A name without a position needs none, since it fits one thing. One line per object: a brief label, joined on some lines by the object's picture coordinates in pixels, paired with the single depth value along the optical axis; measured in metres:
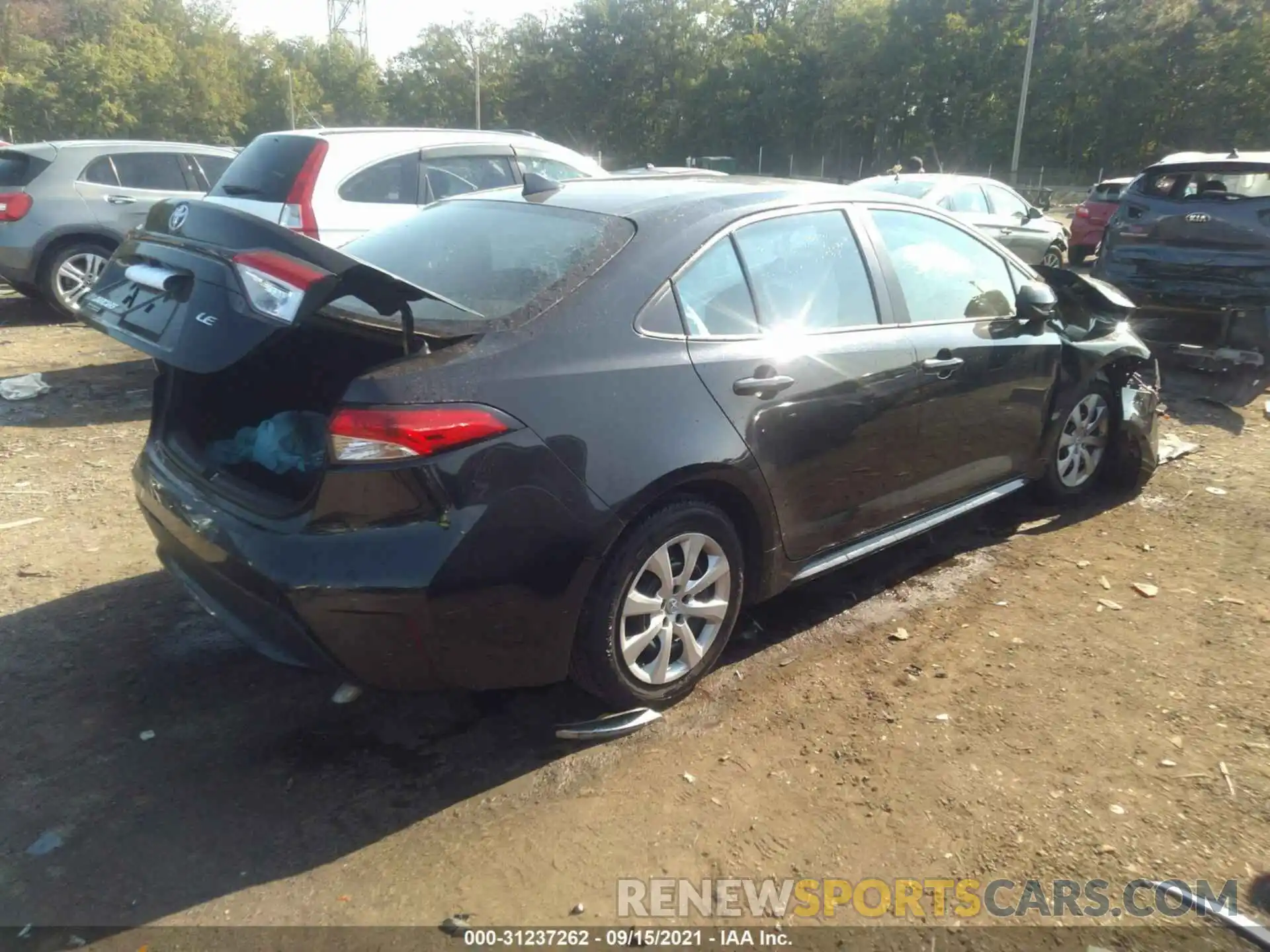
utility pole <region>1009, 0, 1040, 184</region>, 32.56
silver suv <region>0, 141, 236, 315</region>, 8.91
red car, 15.55
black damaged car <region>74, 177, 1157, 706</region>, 2.62
